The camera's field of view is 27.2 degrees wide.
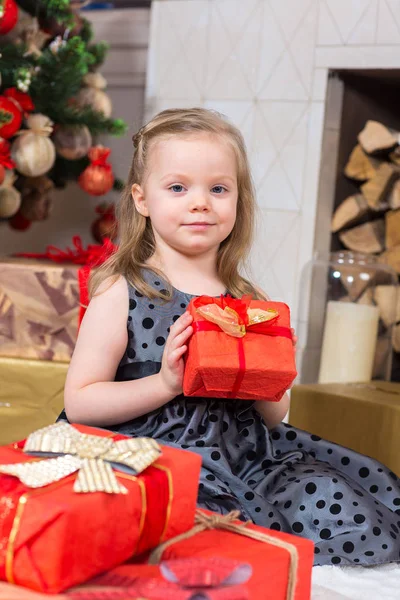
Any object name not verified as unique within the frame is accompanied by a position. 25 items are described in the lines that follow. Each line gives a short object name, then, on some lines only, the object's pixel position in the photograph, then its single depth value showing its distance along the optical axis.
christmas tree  2.16
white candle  2.11
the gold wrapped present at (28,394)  1.90
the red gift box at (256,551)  0.87
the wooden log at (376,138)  2.26
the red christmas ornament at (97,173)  2.35
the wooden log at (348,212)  2.30
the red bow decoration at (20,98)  2.14
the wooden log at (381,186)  2.29
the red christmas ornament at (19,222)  2.48
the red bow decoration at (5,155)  2.08
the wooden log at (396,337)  2.29
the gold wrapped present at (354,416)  1.70
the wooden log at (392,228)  2.29
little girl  1.24
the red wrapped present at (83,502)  0.76
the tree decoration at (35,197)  2.39
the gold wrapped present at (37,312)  1.94
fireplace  2.28
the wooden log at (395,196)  2.28
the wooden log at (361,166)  2.31
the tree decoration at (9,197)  2.19
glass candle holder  2.12
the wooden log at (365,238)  2.33
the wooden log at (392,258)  2.29
